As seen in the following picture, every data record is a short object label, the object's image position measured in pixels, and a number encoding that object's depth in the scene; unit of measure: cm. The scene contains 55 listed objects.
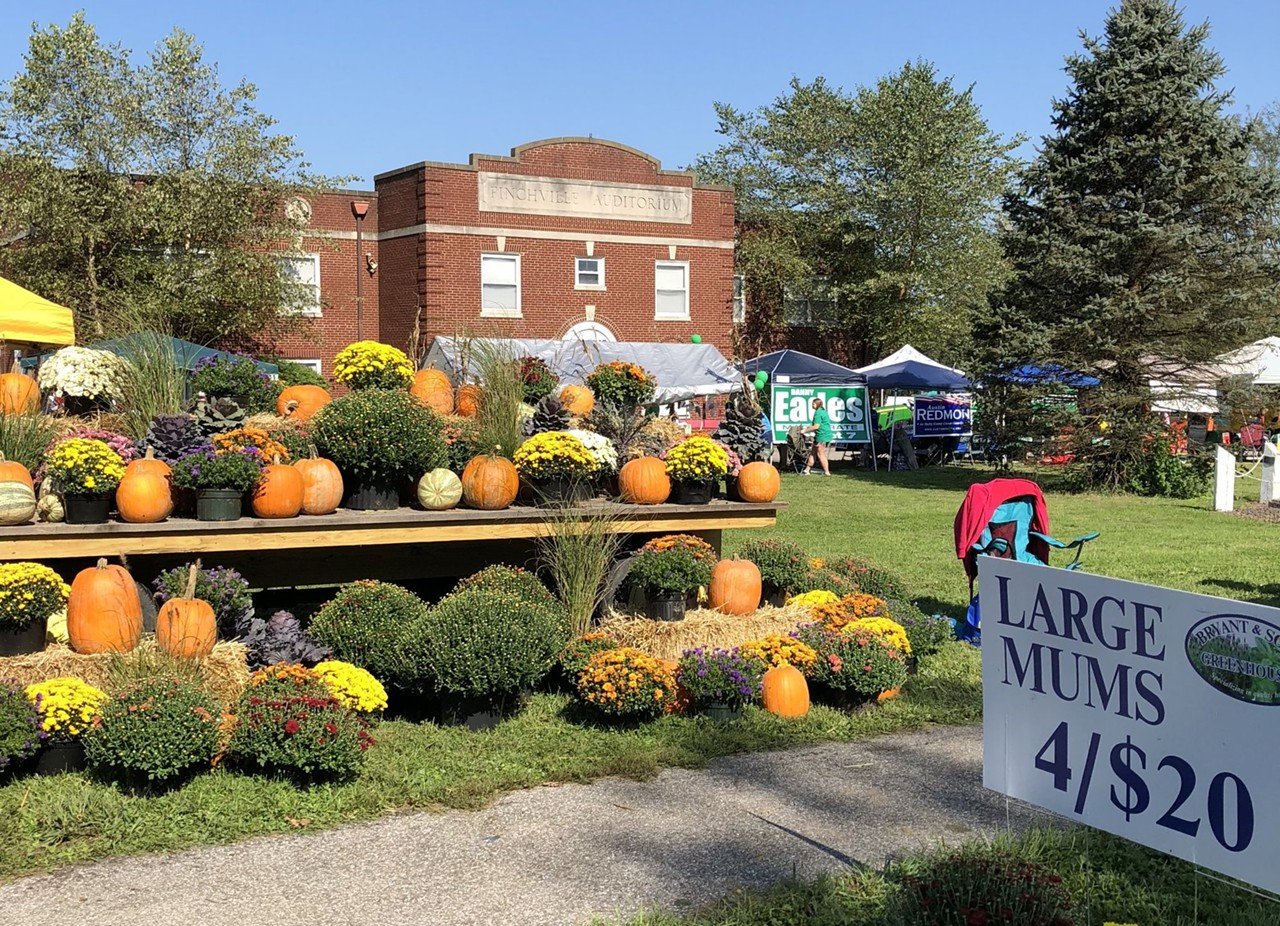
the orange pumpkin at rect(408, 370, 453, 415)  888
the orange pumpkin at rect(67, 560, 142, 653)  626
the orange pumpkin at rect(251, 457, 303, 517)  702
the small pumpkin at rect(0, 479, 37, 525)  657
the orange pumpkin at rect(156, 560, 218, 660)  621
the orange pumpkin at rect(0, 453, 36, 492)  662
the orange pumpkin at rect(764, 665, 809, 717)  653
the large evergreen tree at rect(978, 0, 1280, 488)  1897
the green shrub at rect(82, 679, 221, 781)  506
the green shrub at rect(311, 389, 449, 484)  734
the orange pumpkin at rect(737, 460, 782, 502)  825
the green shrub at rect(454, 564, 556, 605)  728
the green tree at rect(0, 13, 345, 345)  2311
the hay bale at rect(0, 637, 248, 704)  604
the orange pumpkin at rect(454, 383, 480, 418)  867
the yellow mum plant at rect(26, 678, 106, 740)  531
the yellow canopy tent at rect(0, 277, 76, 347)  991
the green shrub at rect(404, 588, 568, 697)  609
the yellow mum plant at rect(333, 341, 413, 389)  866
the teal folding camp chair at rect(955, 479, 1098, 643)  821
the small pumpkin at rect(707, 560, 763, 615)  764
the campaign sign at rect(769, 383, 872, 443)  2647
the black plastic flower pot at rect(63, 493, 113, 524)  672
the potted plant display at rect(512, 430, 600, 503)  766
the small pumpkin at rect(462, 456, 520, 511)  758
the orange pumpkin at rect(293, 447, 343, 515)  719
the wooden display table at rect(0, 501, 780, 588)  672
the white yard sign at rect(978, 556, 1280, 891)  319
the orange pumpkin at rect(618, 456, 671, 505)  794
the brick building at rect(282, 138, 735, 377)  2934
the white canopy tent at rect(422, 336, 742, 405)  2358
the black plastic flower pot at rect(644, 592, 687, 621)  747
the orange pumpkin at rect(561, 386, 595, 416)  896
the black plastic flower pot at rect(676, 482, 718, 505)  808
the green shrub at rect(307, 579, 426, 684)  651
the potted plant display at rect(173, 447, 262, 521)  684
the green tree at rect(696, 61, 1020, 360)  3581
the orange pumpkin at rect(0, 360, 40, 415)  785
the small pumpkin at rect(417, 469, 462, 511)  755
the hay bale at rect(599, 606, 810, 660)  721
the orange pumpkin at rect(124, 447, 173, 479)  679
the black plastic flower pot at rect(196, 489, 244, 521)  691
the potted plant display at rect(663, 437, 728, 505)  793
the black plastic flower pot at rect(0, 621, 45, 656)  620
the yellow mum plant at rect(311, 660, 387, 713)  587
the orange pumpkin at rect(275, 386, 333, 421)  837
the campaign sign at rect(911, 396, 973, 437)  2805
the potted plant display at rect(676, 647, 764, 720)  637
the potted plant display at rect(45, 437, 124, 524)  662
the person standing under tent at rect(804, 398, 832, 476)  2447
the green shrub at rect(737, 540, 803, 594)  819
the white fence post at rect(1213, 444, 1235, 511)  1720
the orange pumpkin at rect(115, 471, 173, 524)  670
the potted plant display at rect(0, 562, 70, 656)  607
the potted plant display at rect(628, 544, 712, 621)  739
